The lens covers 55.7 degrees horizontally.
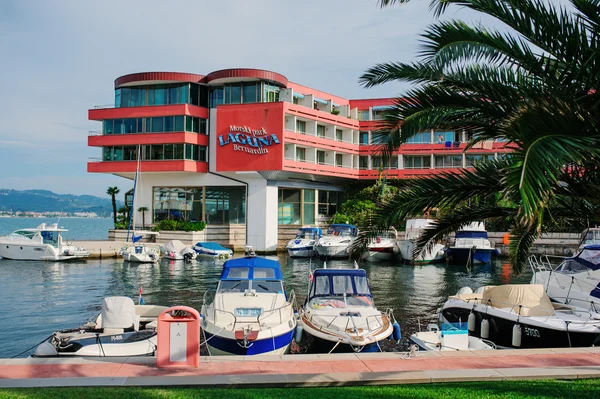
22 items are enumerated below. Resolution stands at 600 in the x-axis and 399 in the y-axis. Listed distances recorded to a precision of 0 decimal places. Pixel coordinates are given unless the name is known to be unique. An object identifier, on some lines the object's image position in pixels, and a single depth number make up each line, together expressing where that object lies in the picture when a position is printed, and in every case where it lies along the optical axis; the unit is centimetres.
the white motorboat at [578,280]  1867
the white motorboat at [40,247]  4231
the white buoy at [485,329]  1702
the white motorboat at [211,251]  4484
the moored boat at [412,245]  4300
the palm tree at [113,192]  5901
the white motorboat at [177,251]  4347
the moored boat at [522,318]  1499
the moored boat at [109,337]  1427
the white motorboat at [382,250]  4538
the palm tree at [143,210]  5428
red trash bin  1104
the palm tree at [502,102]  792
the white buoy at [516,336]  1586
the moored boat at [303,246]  4625
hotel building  5000
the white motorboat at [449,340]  1514
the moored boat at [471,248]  4241
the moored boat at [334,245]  4494
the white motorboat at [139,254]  4125
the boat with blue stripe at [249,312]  1462
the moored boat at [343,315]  1489
